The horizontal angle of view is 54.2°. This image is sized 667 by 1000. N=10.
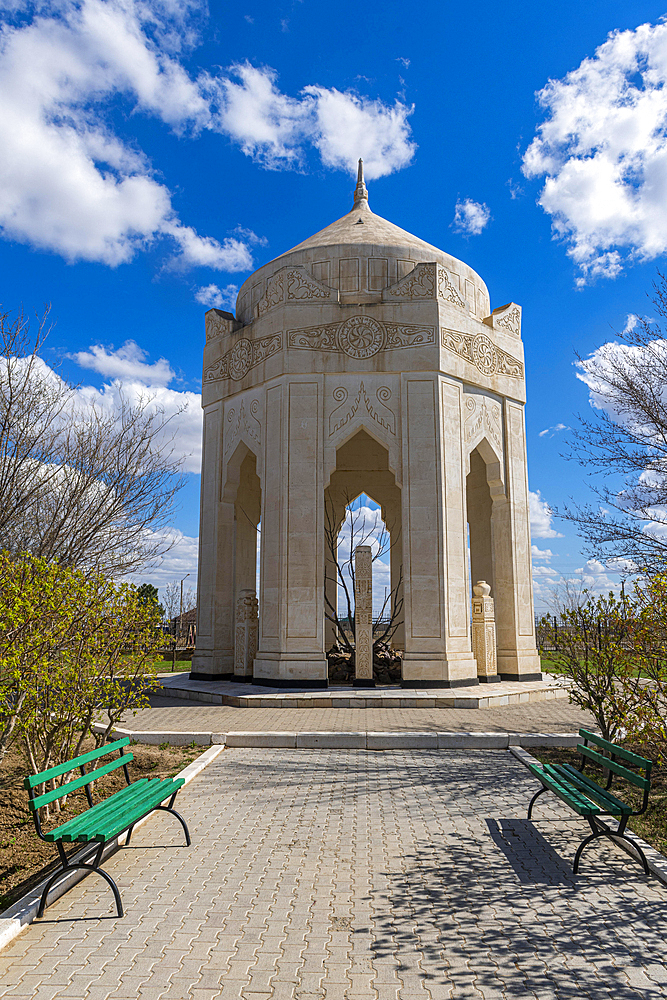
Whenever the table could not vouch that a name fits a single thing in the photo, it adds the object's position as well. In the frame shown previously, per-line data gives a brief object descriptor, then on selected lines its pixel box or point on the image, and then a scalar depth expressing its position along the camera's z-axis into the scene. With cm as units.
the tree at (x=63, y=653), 576
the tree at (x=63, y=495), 823
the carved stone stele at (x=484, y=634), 1506
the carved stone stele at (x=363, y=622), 1385
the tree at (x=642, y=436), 1139
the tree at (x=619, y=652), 603
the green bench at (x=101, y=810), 411
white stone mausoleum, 1402
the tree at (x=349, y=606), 1689
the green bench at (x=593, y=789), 478
